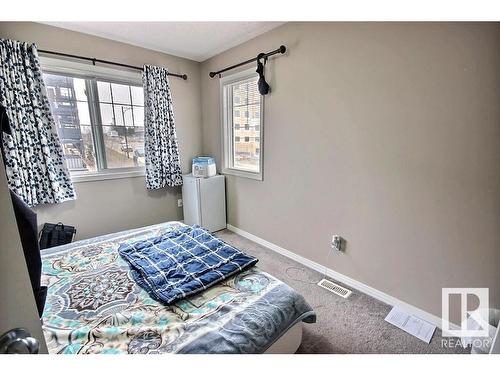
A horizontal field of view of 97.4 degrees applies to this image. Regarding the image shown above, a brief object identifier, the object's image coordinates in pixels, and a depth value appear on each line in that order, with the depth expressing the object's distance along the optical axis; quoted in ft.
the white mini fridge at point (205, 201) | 9.53
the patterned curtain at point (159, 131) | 8.85
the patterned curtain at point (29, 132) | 6.32
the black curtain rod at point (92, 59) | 7.03
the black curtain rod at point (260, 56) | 6.92
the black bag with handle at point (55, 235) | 7.14
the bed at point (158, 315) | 3.01
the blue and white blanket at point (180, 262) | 4.00
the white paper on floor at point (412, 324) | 4.75
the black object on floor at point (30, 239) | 2.20
